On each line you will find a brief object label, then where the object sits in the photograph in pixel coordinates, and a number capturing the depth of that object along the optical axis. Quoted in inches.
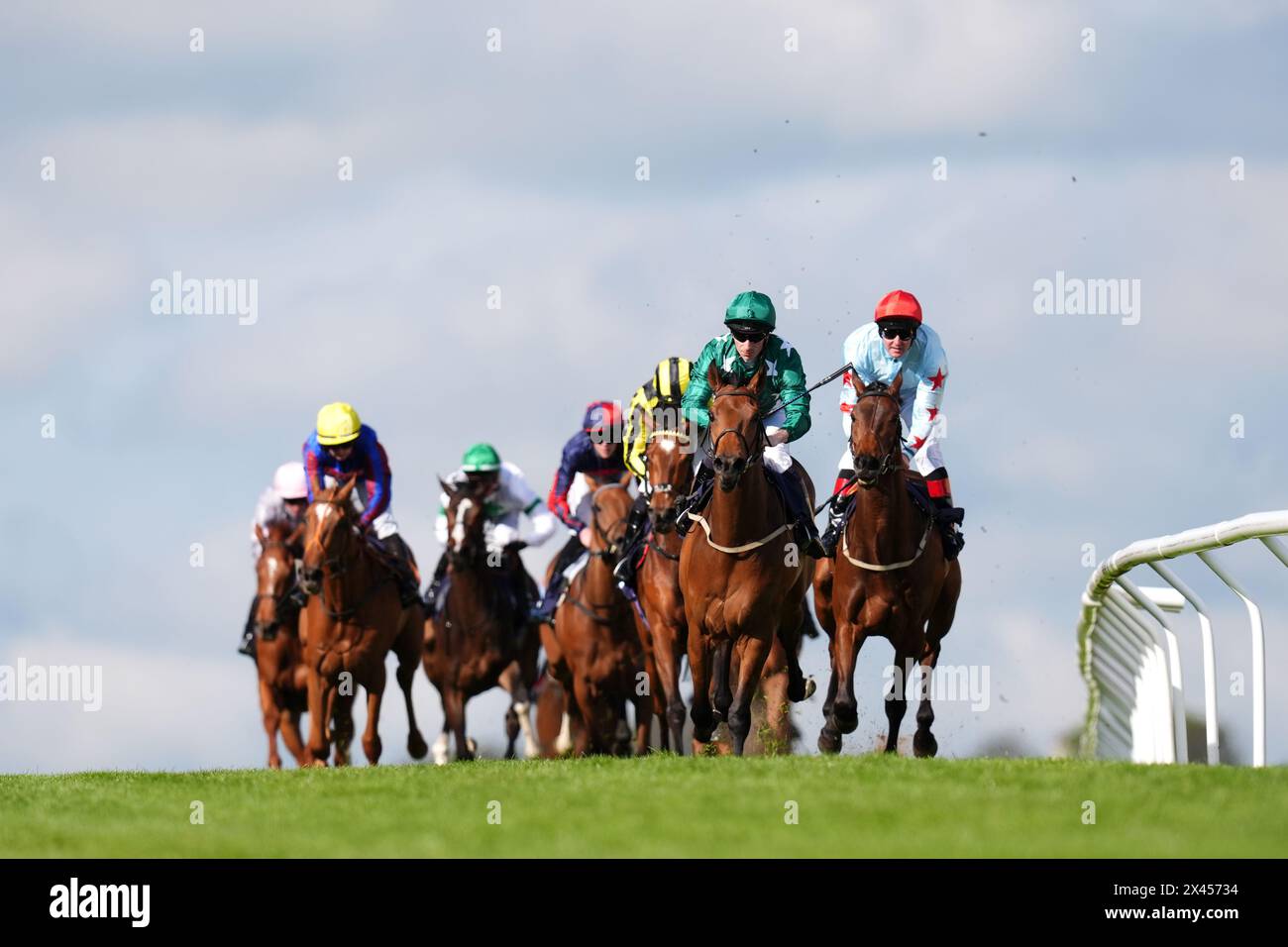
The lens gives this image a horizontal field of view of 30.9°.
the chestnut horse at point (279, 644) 699.4
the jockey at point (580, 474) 673.6
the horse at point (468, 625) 686.5
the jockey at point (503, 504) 722.2
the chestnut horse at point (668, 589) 491.8
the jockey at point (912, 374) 491.8
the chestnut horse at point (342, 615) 613.9
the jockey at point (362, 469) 637.3
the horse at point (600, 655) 640.4
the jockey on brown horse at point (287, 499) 731.4
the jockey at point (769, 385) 482.6
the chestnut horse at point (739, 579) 463.8
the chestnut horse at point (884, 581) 465.7
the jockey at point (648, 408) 521.0
